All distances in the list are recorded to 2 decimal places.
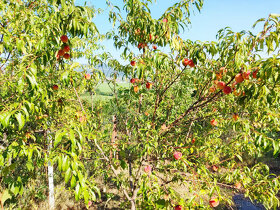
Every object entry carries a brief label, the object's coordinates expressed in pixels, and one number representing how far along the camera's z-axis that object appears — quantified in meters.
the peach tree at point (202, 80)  1.40
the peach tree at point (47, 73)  1.08
